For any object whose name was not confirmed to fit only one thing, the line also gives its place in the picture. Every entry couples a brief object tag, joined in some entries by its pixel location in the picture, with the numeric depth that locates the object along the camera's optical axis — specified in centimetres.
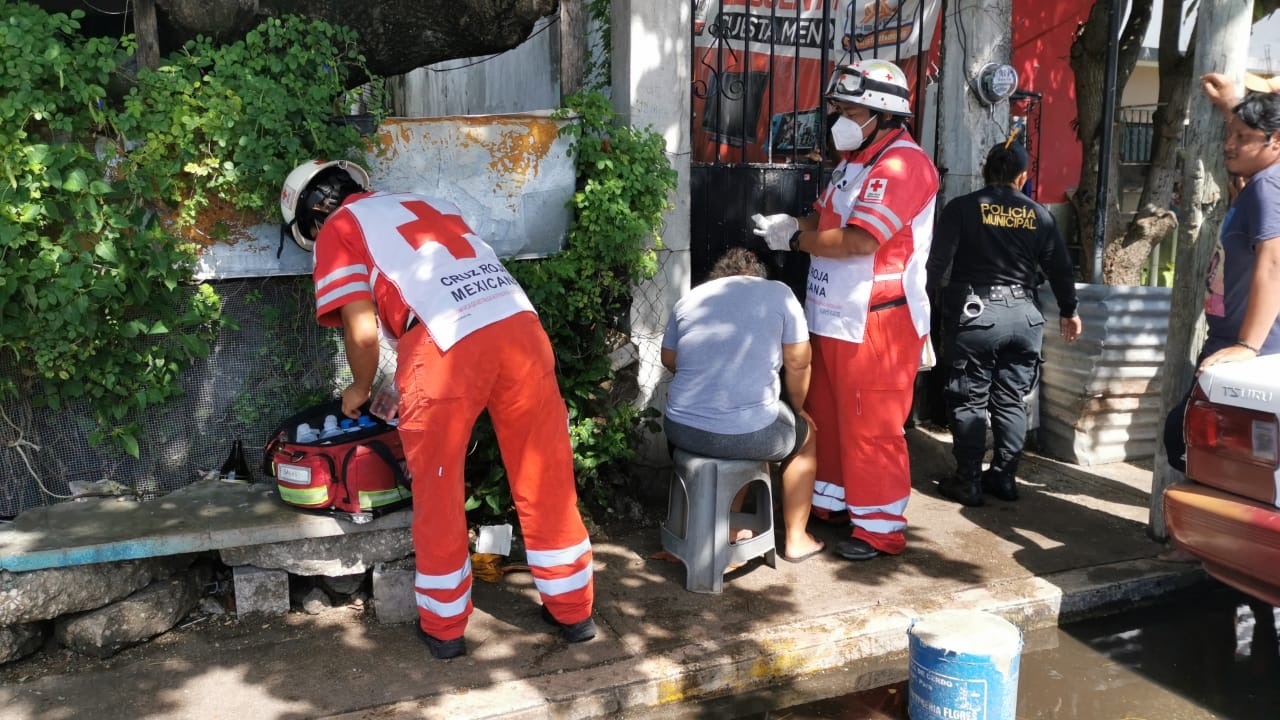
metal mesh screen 417
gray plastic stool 428
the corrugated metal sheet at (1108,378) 591
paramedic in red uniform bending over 358
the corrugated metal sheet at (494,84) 735
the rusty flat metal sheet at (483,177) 440
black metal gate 550
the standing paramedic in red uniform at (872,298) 454
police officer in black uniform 521
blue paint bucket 320
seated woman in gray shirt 432
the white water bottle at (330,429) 405
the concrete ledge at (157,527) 364
